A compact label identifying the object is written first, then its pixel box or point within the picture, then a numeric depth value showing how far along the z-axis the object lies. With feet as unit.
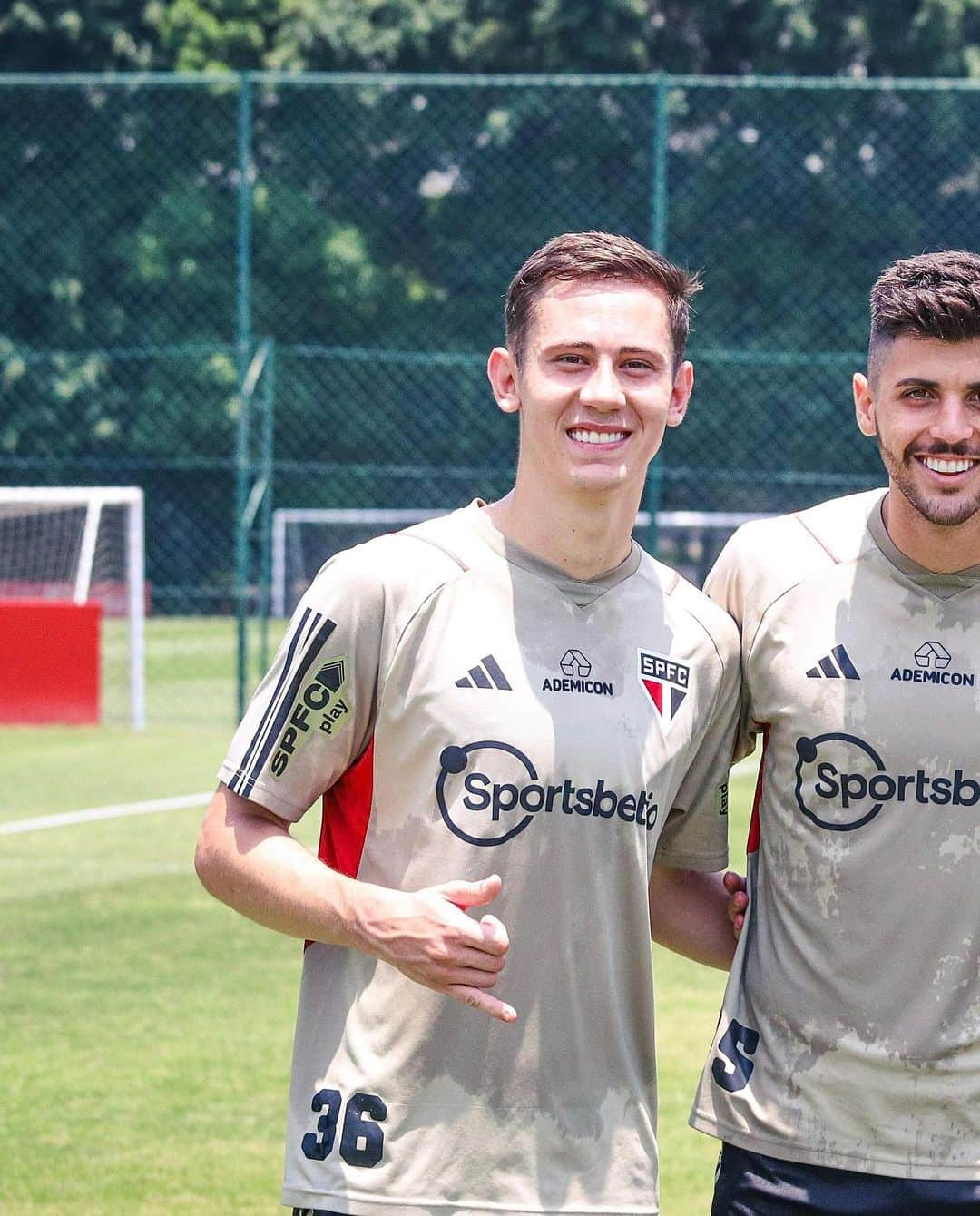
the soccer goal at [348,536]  73.00
